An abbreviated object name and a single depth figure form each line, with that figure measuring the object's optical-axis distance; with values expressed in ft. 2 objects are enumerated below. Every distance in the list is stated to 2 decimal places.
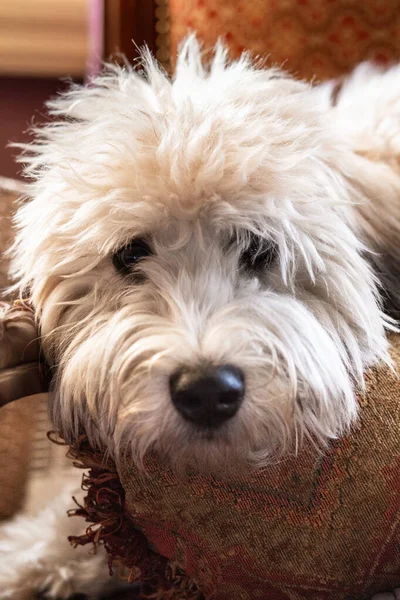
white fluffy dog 2.30
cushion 2.29
